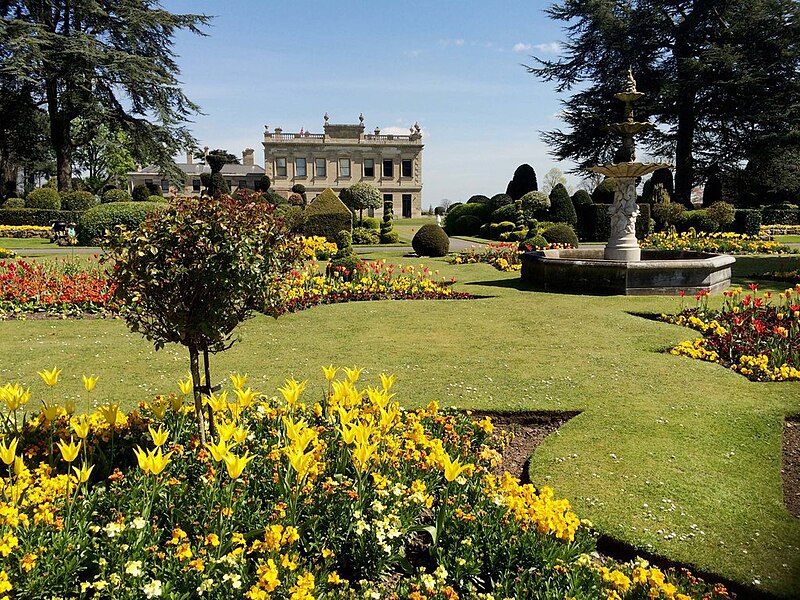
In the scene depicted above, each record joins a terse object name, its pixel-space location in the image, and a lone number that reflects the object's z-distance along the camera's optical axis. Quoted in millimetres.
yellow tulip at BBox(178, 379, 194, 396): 3662
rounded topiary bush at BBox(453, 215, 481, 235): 34031
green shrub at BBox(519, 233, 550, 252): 19127
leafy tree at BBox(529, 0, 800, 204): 29625
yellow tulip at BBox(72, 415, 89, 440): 2953
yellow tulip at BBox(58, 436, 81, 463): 2705
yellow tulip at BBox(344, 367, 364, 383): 3758
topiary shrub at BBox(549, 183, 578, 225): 28405
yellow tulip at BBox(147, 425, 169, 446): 2883
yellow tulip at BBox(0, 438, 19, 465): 2715
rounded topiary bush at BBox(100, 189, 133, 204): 35250
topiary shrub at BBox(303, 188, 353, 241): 22484
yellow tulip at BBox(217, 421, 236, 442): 2865
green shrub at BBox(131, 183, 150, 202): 41212
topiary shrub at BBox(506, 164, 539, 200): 34812
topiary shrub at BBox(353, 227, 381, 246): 27466
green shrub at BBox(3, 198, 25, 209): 31562
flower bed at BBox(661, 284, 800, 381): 6297
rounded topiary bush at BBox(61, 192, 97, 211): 31438
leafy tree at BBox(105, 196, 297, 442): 3354
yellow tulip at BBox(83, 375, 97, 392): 3529
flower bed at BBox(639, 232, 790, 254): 20250
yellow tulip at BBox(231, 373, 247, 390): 3685
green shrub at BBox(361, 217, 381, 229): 34688
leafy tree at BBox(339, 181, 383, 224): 41375
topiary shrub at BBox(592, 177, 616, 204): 29141
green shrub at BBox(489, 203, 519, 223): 30227
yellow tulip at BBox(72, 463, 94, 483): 2643
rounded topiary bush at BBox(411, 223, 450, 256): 20562
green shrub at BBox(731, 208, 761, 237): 27000
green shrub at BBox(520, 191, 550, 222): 29547
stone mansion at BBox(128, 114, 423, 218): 59094
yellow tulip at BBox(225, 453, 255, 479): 2592
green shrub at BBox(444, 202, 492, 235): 34309
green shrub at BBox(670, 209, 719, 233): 26675
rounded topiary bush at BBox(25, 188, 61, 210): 30812
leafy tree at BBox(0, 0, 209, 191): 29000
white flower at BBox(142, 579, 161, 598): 2232
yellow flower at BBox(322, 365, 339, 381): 3894
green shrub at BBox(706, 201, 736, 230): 26734
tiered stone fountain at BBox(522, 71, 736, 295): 11461
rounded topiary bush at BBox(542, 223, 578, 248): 21391
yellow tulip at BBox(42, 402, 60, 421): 3314
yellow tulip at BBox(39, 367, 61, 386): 3465
